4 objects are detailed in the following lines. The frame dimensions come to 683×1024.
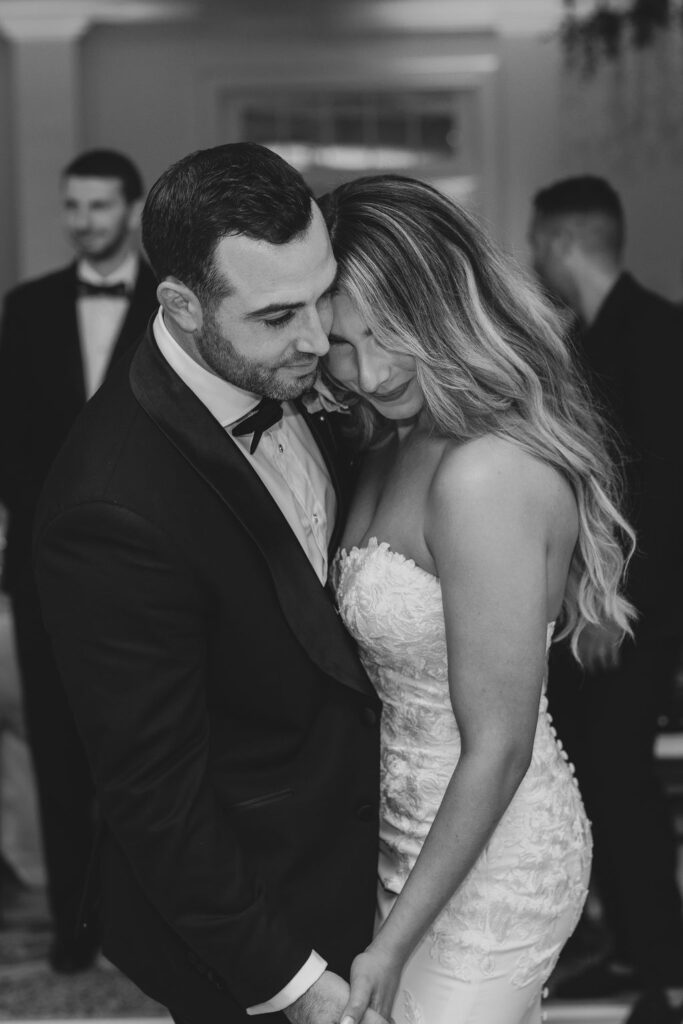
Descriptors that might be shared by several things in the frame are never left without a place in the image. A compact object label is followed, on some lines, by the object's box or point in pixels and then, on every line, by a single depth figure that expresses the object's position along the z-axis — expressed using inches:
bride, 67.0
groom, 61.8
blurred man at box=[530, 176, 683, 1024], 119.0
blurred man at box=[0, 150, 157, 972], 130.7
